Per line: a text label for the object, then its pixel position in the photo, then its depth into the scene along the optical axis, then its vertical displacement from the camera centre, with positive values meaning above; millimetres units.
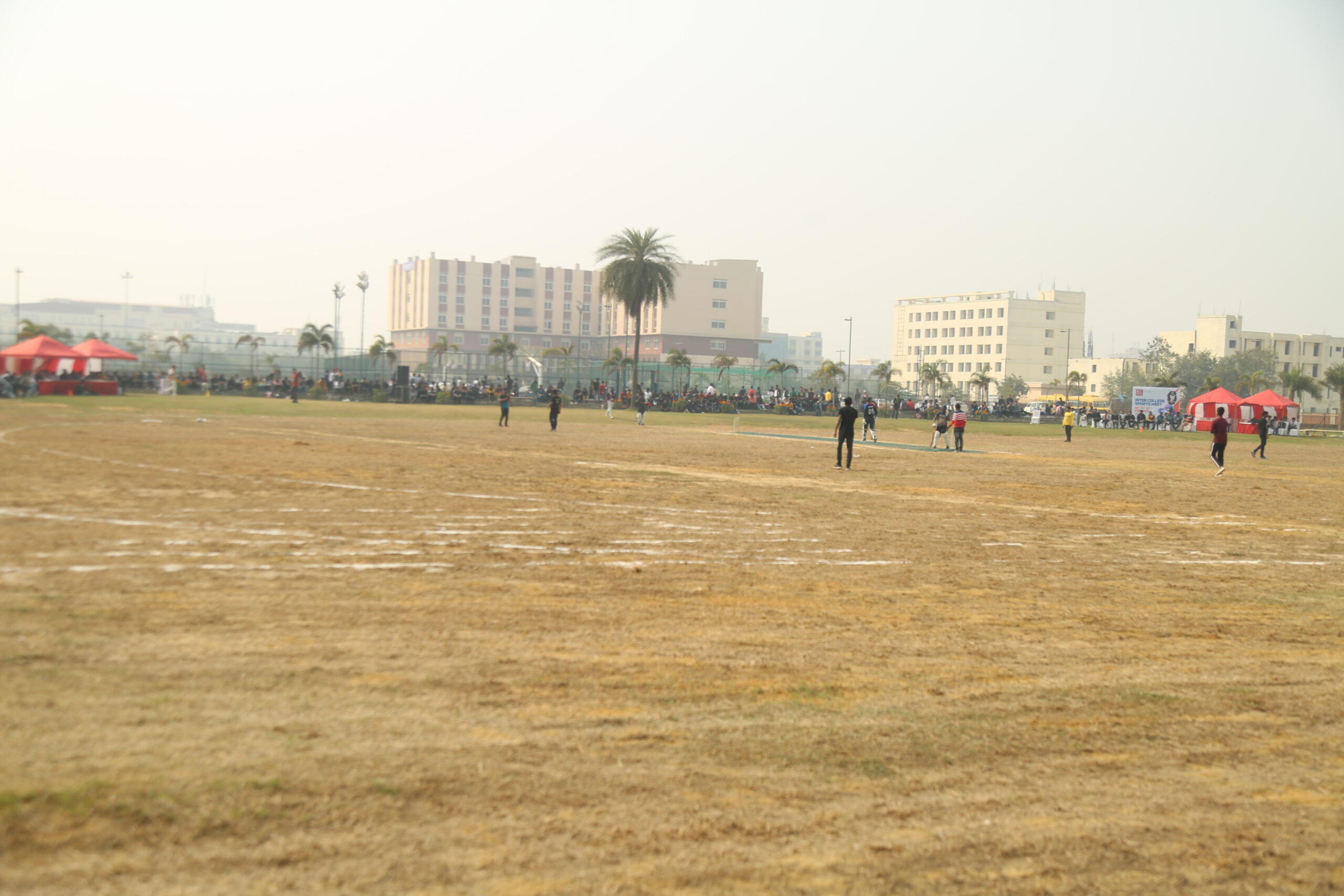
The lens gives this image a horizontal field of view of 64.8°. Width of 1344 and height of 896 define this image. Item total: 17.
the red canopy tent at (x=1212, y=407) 64125 +167
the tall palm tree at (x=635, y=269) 72812 +8293
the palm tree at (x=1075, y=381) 124556 +3090
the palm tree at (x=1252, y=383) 102250 +2823
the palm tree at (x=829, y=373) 91562 +2083
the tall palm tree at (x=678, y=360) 79188 +2444
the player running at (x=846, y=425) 24406 -669
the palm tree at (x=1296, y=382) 93312 +2708
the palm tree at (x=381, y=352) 78500 +2213
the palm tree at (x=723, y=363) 78000 +2535
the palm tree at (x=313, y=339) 85250 +3180
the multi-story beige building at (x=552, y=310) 154750 +11792
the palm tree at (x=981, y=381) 101125 +1941
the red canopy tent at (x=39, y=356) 52281 +577
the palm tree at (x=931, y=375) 106688 +2459
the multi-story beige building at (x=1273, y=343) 159750 +10435
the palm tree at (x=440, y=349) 97750 +3161
